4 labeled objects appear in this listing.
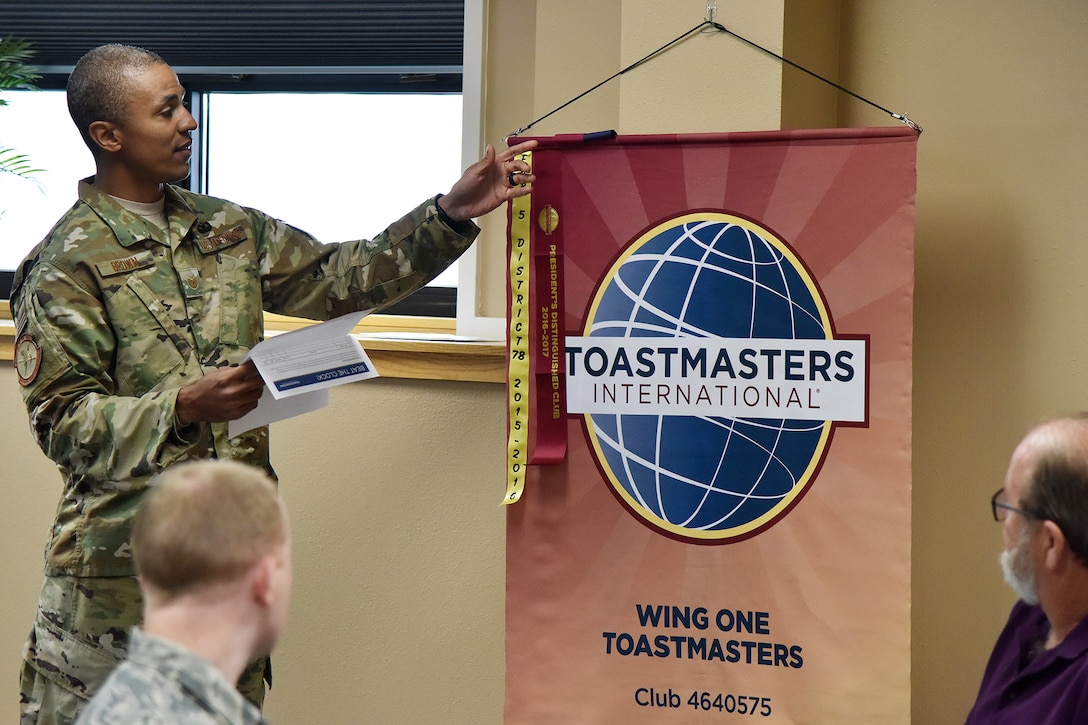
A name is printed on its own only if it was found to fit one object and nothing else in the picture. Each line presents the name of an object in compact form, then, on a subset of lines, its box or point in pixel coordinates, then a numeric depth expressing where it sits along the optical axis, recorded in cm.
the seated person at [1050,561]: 374
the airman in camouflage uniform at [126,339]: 420
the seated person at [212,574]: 353
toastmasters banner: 430
